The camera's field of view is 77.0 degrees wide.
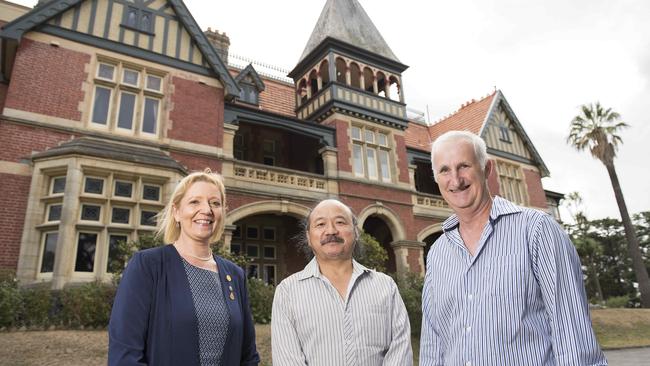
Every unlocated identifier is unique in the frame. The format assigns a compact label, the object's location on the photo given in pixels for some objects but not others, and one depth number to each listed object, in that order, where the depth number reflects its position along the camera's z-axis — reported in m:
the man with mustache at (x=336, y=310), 2.68
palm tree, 23.50
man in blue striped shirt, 1.87
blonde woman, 2.21
